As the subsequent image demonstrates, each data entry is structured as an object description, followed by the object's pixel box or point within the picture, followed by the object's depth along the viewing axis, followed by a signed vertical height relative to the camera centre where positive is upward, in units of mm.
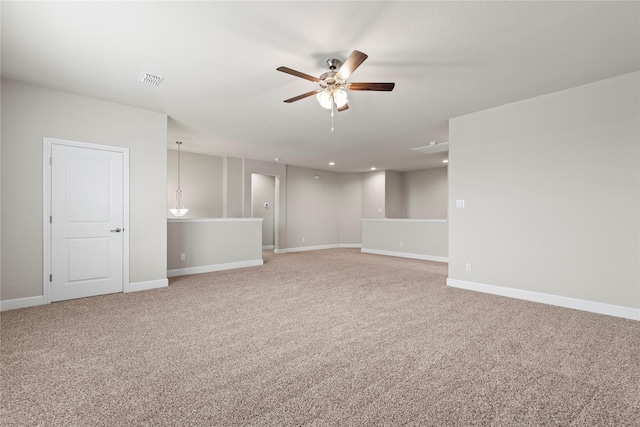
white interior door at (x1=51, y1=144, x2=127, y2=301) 3734 -100
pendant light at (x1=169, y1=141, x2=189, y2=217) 7021 +268
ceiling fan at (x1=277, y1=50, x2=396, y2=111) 2545 +1228
